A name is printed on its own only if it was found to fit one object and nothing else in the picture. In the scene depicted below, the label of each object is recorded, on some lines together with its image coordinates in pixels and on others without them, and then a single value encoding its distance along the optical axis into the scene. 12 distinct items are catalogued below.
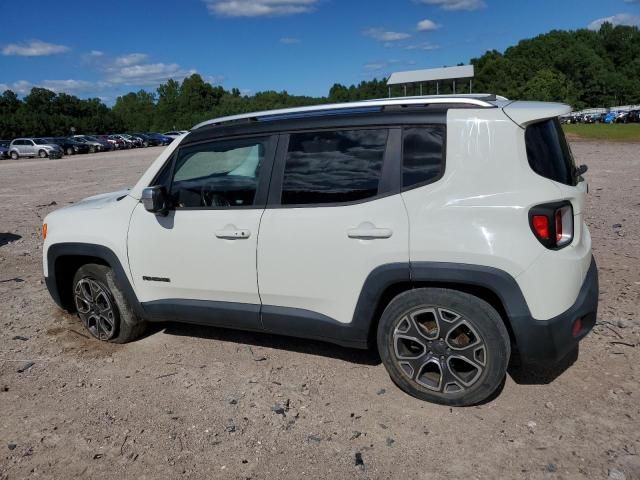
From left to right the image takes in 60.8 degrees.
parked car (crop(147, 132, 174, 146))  62.91
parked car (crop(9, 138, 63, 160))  42.09
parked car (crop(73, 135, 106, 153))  51.25
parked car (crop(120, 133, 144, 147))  58.59
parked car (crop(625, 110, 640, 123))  63.50
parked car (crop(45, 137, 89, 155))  47.35
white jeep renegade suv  3.06
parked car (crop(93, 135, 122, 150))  54.10
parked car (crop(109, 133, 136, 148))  56.28
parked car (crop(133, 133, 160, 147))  61.91
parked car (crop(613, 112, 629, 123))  65.76
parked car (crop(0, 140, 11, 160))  44.69
